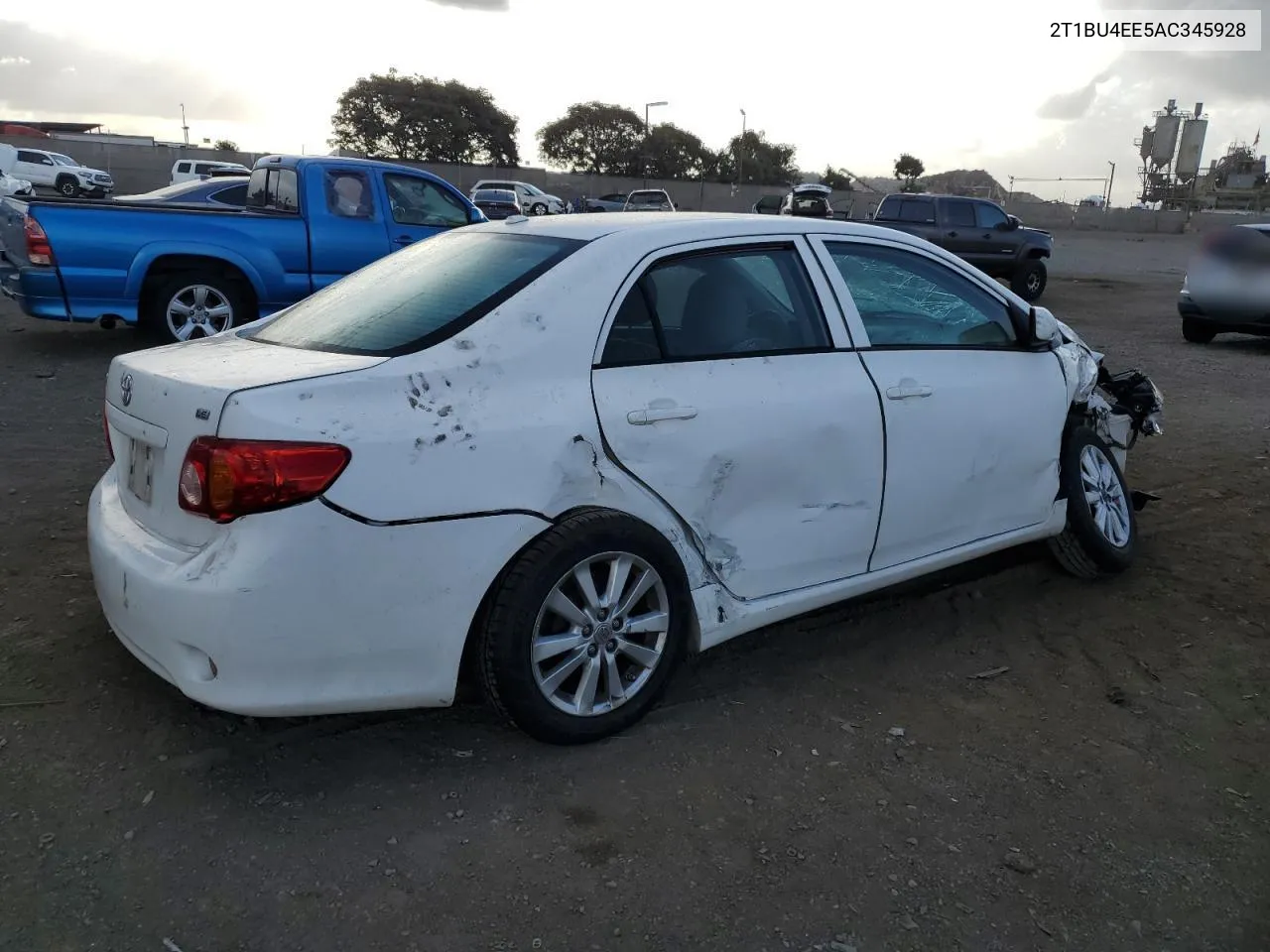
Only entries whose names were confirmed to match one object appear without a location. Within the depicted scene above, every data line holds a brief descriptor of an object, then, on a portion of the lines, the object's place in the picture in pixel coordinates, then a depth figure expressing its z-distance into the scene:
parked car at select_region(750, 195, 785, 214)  31.58
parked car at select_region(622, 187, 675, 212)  32.27
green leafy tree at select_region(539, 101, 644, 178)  65.00
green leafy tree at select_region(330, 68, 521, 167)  57.59
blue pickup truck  8.21
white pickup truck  35.16
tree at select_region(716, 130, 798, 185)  68.62
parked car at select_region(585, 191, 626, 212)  30.64
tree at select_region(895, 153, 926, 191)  77.94
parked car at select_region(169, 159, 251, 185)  34.41
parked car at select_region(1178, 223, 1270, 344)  12.05
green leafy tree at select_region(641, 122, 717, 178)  65.25
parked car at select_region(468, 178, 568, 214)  35.62
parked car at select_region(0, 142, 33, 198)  34.72
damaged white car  2.68
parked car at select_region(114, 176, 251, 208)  10.87
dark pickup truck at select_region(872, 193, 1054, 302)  18.27
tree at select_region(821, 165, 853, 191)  67.62
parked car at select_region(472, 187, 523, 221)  25.72
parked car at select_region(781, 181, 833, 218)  26.81
